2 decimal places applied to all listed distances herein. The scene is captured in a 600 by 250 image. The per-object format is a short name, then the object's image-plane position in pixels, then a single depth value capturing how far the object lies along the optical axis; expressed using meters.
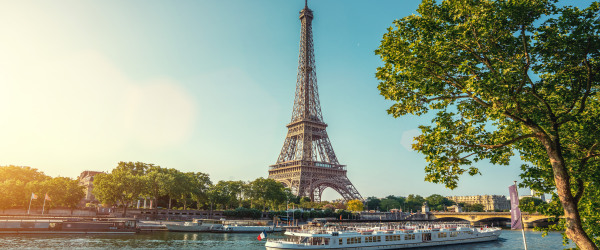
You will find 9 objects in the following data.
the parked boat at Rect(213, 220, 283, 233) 69.25
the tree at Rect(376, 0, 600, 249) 10.41
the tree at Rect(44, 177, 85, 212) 78.81
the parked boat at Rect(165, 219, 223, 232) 64.44
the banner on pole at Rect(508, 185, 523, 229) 19.86
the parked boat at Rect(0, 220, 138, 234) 49.19
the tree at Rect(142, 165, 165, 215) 82.56
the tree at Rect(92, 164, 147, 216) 76.62
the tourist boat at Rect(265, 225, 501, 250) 42.22
